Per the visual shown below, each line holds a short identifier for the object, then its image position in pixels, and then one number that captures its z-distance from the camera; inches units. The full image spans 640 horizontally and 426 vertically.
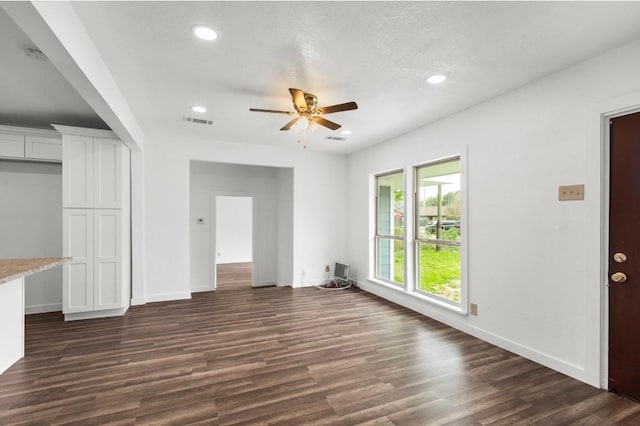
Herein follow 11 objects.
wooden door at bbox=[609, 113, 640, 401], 88.6
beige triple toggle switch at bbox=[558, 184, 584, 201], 100.3
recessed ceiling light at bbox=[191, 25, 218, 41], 84.0
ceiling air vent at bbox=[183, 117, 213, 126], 161.3
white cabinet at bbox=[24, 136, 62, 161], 159.8
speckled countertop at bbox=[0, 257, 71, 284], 78.0
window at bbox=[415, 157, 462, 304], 156.9
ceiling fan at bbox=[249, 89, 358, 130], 113.3
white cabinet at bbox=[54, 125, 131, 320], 154.5
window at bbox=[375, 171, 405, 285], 202.8
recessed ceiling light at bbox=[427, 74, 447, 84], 112.0
